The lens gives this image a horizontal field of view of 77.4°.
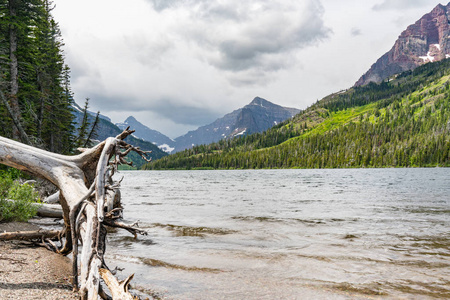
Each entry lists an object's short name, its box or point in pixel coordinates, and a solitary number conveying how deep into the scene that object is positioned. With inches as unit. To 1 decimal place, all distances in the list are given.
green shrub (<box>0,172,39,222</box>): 478.6
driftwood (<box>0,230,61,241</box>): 376.8
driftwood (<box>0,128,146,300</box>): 214.7
